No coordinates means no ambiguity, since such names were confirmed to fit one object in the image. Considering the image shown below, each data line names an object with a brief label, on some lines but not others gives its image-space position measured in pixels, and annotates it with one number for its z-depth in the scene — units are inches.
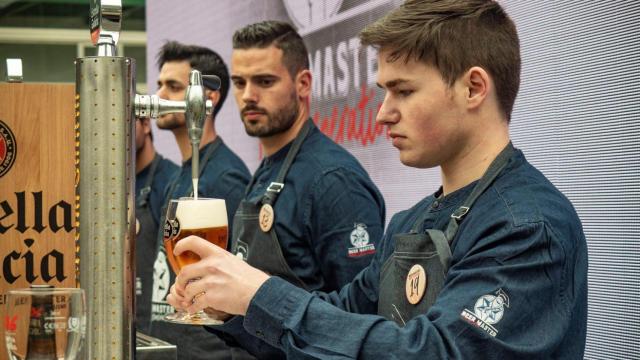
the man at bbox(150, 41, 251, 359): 116.5
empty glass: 62.5
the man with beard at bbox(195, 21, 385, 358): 102.8
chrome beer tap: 69.5
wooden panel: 83.0
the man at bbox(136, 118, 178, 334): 141.7
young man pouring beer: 67.8
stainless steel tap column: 69.0
